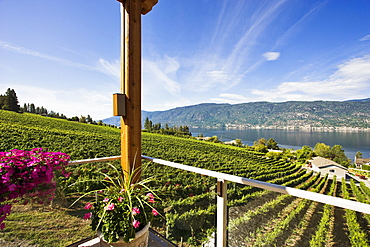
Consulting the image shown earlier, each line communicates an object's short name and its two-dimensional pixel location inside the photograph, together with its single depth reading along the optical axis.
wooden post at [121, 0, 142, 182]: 1.76
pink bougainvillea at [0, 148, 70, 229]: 1.12
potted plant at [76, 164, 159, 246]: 1.25
